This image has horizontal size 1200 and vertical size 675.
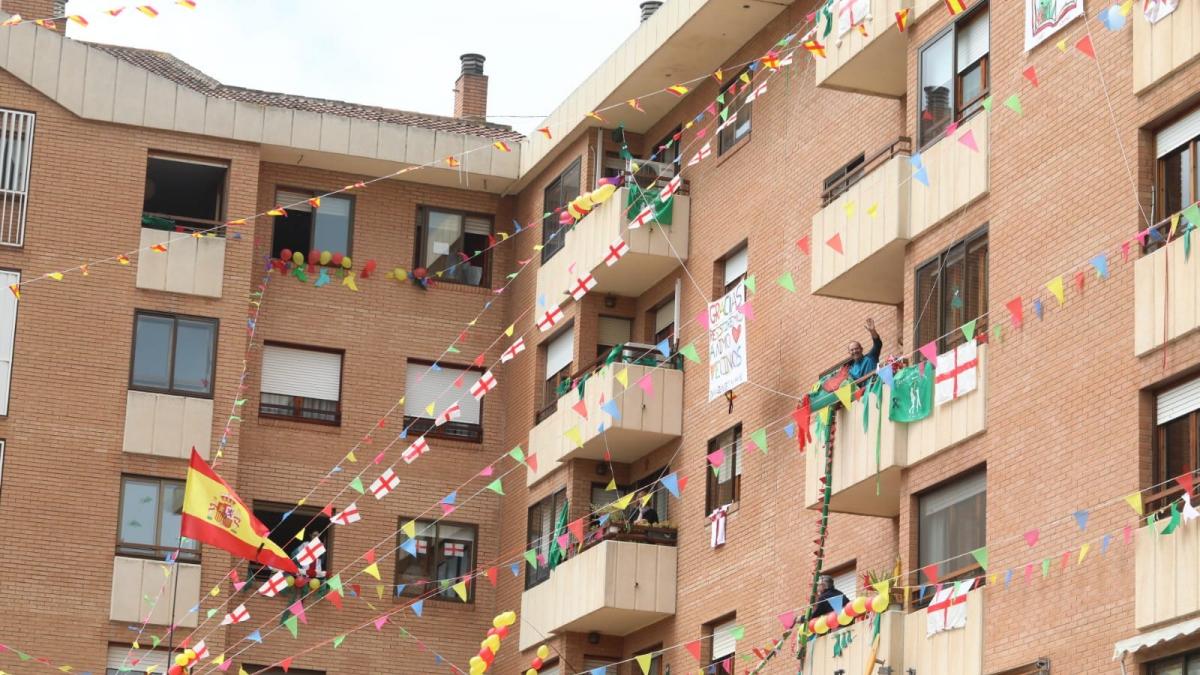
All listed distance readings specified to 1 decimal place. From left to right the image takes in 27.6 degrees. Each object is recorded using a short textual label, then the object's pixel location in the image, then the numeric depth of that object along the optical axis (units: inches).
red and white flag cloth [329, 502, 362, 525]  1544.3
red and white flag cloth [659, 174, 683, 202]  1464.1
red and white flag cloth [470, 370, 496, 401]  1523.6
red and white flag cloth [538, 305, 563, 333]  1533.1
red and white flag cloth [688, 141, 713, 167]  1455.5
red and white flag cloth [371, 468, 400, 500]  1619.1
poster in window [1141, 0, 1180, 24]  954.7
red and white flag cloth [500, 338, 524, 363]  1542.1
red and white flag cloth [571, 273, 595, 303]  1515.7
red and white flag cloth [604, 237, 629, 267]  1507.1
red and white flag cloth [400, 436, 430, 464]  1534.8
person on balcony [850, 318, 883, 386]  1167.0
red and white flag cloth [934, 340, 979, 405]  1054.4
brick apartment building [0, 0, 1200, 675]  975.6
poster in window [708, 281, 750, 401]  1358.3
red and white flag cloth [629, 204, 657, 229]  1487.5
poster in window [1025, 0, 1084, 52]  1032.8
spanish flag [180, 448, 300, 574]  1402.6
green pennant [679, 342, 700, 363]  1353.3
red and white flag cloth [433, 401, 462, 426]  1528.1
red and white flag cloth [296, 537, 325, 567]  1558.8
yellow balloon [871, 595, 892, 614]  1062.4
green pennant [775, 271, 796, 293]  1222.3
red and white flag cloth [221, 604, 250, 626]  1536.7
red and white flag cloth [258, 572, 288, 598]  1567.4
